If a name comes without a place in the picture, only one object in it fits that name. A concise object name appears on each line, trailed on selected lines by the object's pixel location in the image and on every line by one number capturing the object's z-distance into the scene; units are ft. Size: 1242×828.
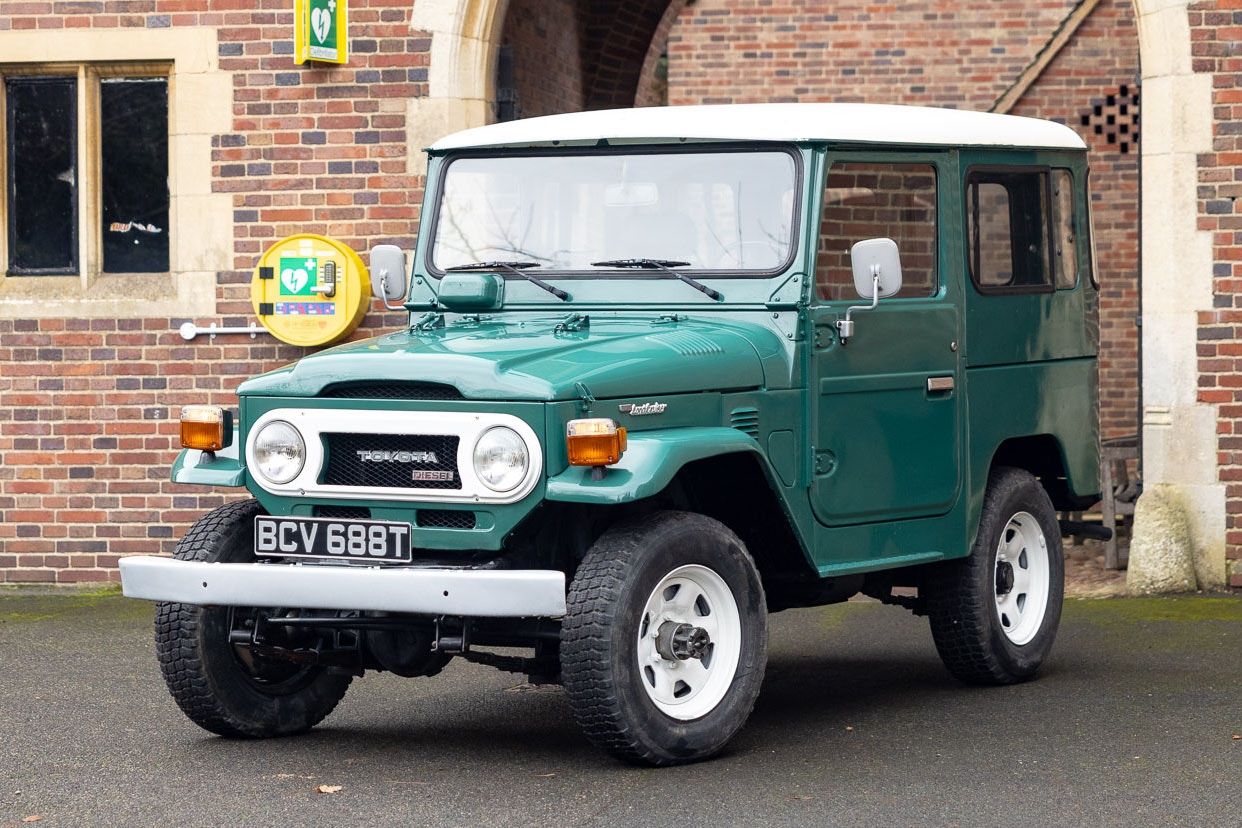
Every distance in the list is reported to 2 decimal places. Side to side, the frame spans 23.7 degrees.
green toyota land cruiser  28.23
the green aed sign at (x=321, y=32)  51.71
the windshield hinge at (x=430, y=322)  33.47
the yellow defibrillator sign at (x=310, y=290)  51.60
